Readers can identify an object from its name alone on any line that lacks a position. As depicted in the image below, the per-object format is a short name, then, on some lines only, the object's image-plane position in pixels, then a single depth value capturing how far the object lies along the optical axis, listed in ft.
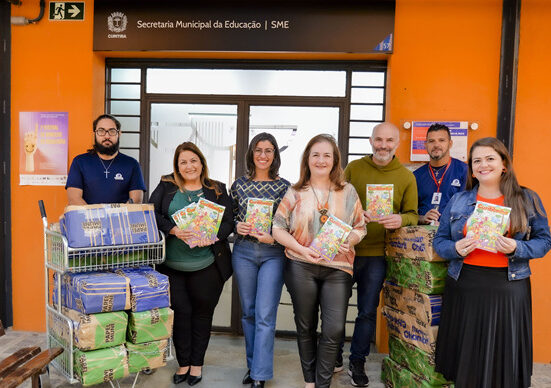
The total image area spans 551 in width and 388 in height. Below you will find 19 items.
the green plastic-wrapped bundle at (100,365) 8.39
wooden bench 7.24
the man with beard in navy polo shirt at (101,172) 10.82
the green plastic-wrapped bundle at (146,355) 8.88
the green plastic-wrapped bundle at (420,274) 9.04
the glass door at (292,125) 13.78
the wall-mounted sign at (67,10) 13.24
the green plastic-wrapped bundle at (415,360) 8.99
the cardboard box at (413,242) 9.05
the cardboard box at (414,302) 9.05
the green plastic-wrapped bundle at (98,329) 8.35
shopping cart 8.68
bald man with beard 10.28
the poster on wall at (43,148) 13.51
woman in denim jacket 7.73
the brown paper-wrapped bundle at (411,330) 9.02
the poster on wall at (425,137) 12.42
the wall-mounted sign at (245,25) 12.48
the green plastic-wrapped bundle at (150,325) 8.79
